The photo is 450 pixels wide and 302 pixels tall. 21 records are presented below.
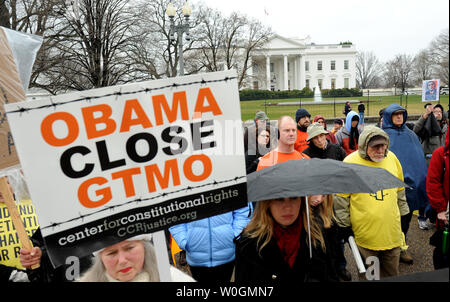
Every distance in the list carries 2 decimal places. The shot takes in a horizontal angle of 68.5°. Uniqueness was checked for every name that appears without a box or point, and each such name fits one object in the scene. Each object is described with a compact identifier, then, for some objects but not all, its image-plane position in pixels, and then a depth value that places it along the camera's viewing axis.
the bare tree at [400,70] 60.77
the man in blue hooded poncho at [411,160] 4.26
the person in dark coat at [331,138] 6.09
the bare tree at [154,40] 17.30
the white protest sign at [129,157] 1.40
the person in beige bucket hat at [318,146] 4.20
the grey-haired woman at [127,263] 1.57
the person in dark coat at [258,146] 4.60
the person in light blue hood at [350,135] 6.45
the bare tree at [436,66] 29.63
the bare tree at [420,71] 51.21
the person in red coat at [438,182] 2.92
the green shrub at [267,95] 35.66
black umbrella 1.74
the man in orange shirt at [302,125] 5.48
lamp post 11.13
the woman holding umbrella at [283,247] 1.90
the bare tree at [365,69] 85.19
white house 72.42
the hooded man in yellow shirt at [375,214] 3.03
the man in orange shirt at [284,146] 3.58
